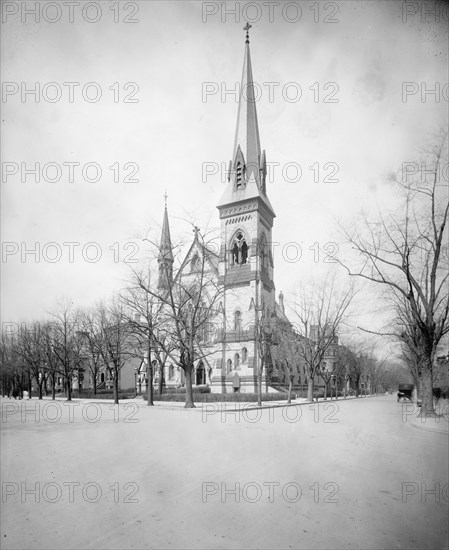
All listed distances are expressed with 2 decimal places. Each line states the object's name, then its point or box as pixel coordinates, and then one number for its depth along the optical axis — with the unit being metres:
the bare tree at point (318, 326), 32.88
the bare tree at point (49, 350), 39.38
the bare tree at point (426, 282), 15.40
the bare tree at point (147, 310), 22.95
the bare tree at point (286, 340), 37.12
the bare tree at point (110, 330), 31.34
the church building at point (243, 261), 41.84
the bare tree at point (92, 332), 38.03
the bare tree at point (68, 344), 37.75
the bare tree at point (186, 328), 22.20
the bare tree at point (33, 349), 41.22
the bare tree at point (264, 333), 31.52
